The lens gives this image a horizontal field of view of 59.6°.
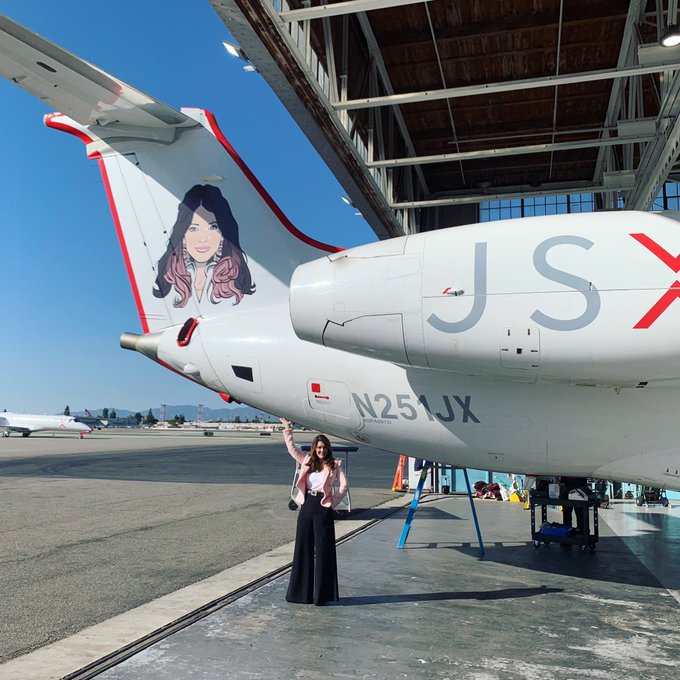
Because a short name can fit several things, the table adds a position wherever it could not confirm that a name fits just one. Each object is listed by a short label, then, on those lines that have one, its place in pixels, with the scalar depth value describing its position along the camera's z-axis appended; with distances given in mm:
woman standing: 5082
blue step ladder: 7374
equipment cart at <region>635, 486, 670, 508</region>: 11992
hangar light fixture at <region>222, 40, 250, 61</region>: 6992
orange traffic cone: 14542
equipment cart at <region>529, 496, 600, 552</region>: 7516
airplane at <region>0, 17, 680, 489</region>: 4172
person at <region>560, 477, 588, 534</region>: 7727
